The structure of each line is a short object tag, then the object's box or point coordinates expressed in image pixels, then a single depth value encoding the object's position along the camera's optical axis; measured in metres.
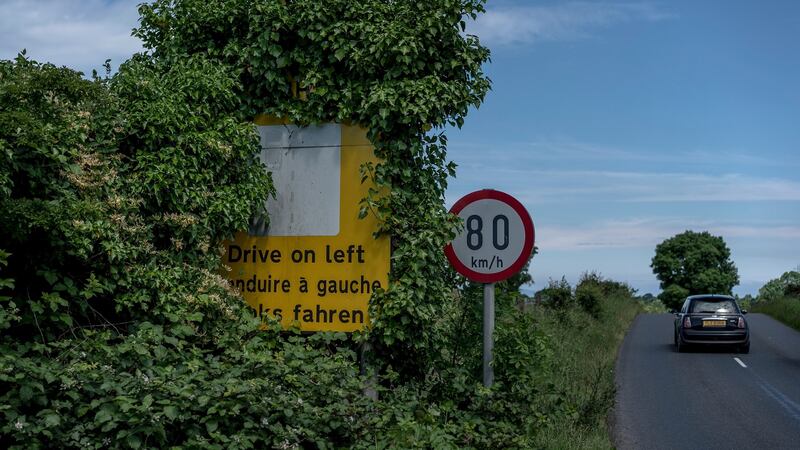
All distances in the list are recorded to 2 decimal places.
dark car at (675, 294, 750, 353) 24.75
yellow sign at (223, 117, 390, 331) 8.59
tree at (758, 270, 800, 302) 81.25
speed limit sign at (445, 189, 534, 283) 7.50
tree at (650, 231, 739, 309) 97.19
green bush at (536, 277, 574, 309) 25.53
